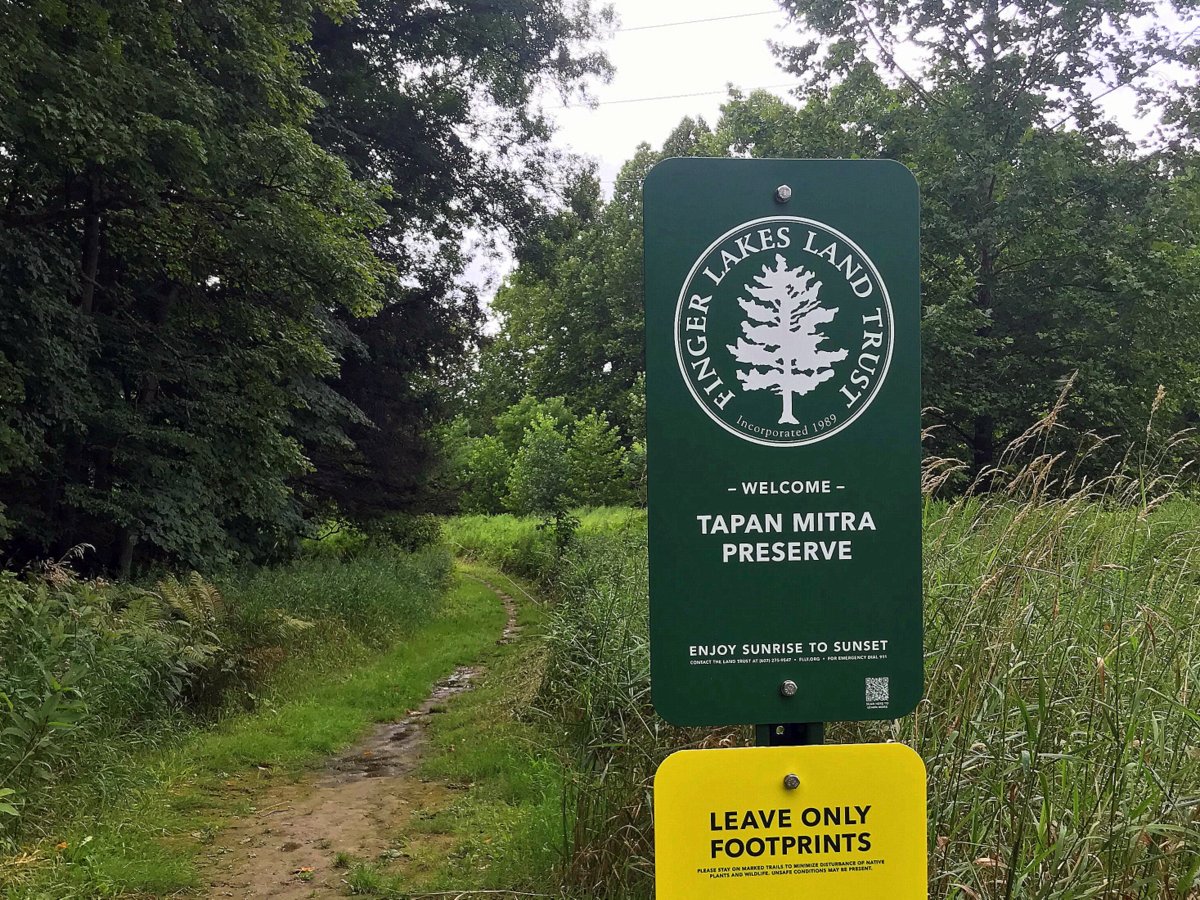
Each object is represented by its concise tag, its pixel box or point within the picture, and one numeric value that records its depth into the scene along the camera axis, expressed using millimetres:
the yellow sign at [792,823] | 1764
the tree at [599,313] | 34250
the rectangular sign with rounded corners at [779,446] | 1818
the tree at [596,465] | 26397
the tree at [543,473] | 22703
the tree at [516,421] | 39291
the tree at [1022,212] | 16281
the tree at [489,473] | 38281
